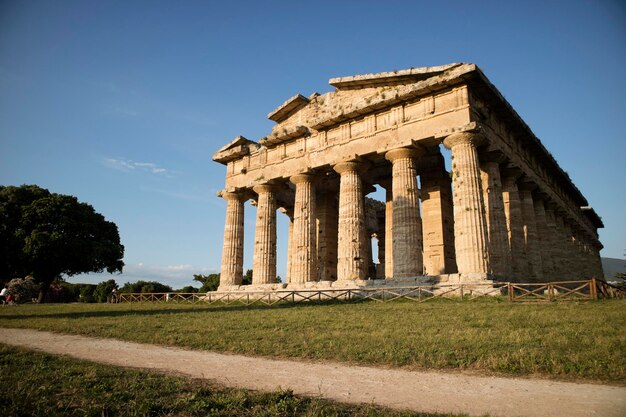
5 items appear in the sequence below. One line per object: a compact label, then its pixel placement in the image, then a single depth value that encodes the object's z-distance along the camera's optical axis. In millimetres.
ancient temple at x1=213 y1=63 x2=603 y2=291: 21188
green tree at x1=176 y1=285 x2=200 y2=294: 46275
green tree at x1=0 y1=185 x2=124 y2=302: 32500
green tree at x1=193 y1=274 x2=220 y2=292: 52219
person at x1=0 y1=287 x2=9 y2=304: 30841
